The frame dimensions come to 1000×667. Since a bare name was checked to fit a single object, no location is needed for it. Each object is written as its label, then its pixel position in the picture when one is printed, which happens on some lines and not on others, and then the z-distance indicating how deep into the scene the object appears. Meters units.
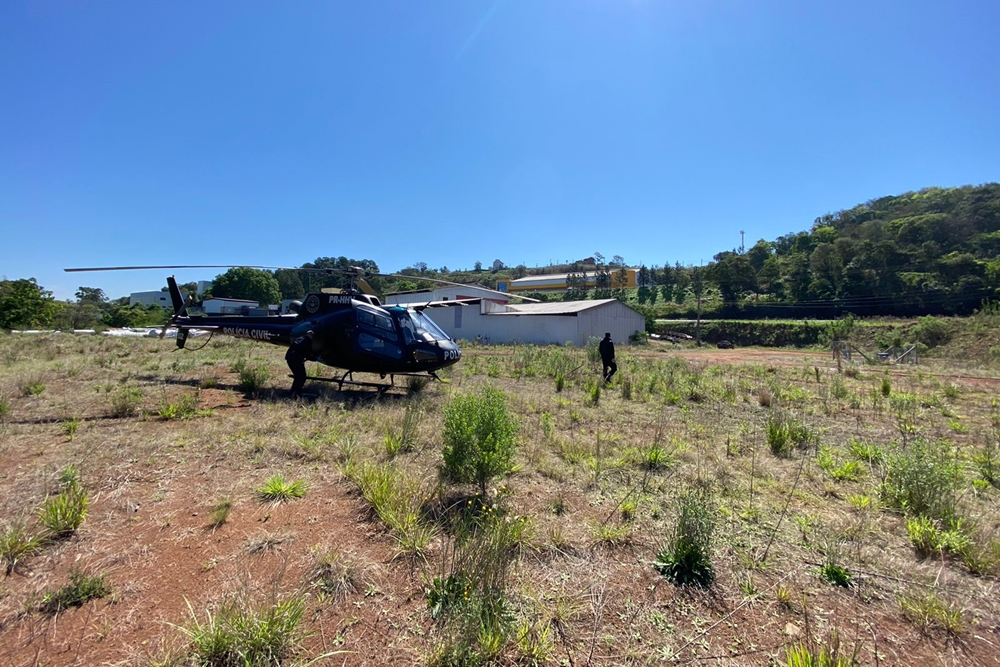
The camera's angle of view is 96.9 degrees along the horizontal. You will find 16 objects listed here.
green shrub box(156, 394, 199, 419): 7.72
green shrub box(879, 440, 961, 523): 4.34
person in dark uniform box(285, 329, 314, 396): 10.28
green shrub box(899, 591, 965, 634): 2.80
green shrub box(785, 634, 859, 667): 2.27
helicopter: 10.38
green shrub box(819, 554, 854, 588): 3.28
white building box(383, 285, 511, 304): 55.28
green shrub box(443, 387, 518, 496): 4.59
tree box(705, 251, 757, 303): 74.38
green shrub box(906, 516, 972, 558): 3.67
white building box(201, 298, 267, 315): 65.99
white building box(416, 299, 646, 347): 37.56
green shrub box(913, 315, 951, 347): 41.91
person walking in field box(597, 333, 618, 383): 14.19
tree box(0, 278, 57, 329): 37.72
